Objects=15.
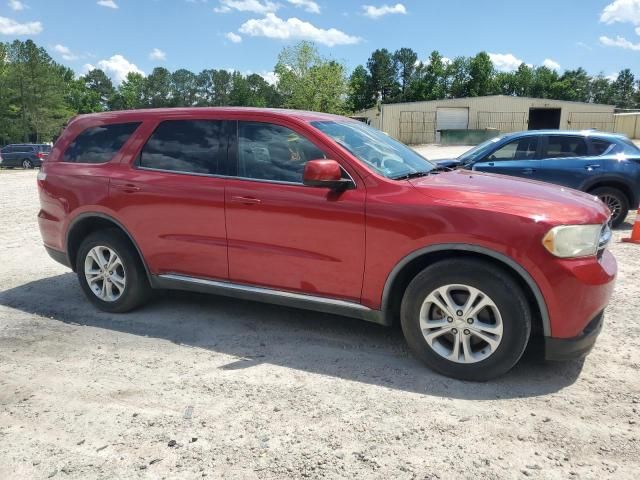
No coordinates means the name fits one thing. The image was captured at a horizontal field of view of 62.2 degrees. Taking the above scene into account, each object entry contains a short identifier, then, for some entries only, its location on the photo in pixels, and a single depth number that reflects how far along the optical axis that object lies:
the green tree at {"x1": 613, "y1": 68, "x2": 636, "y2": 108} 115.38
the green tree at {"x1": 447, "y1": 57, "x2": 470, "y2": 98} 105.12
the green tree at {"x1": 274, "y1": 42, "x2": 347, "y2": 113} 68.38
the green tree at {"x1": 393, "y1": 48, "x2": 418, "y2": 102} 123.88
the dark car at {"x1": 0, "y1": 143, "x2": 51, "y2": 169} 32.28
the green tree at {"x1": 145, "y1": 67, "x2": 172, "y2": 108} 123.88
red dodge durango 3.33
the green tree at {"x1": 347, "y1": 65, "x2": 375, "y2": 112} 111.19
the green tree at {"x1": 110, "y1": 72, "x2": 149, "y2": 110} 122.38
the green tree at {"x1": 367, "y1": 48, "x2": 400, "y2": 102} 118.62
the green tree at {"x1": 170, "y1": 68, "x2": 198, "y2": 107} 129.25
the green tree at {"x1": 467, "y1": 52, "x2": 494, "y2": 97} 103.62
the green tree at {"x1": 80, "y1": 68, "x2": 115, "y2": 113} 127.44
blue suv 8.46
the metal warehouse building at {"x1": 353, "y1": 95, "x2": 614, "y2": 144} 54.25
